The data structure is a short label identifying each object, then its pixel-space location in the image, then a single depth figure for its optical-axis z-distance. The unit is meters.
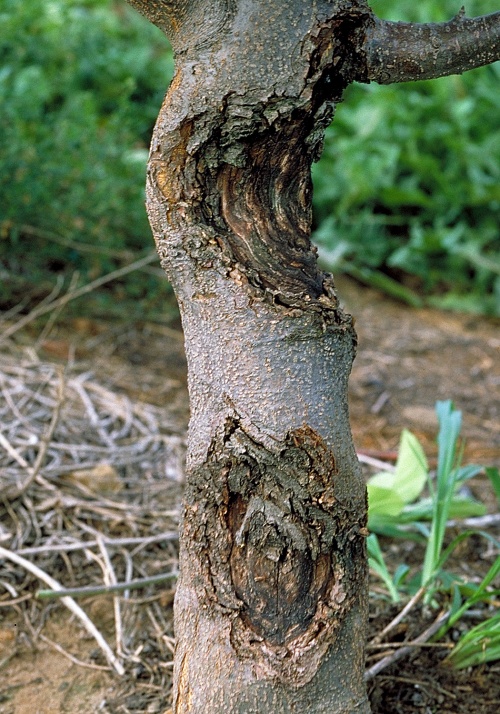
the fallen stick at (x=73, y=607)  1.40
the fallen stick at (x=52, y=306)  2.15
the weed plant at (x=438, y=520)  1.33
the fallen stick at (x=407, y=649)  1.29
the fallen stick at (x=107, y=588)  1.37
